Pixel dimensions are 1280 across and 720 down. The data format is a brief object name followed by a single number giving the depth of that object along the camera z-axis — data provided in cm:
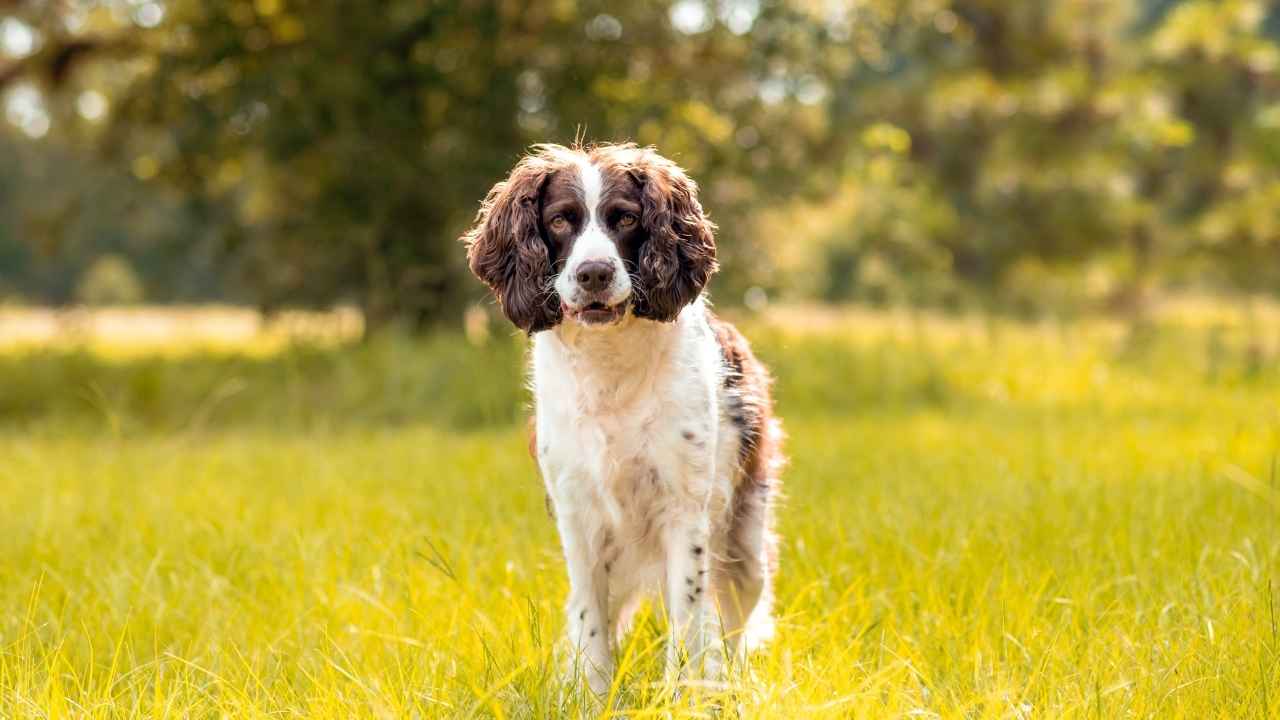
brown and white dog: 310
